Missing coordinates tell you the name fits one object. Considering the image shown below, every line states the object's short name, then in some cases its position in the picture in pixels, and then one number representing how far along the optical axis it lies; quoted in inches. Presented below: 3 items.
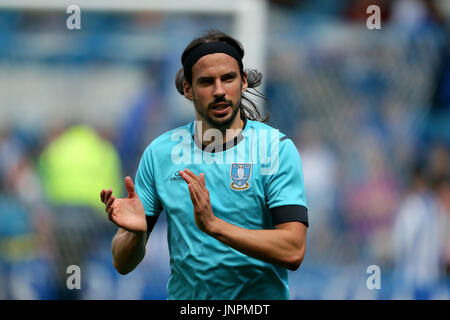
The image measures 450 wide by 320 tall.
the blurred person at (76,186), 649.6
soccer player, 283.7
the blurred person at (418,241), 671.1
